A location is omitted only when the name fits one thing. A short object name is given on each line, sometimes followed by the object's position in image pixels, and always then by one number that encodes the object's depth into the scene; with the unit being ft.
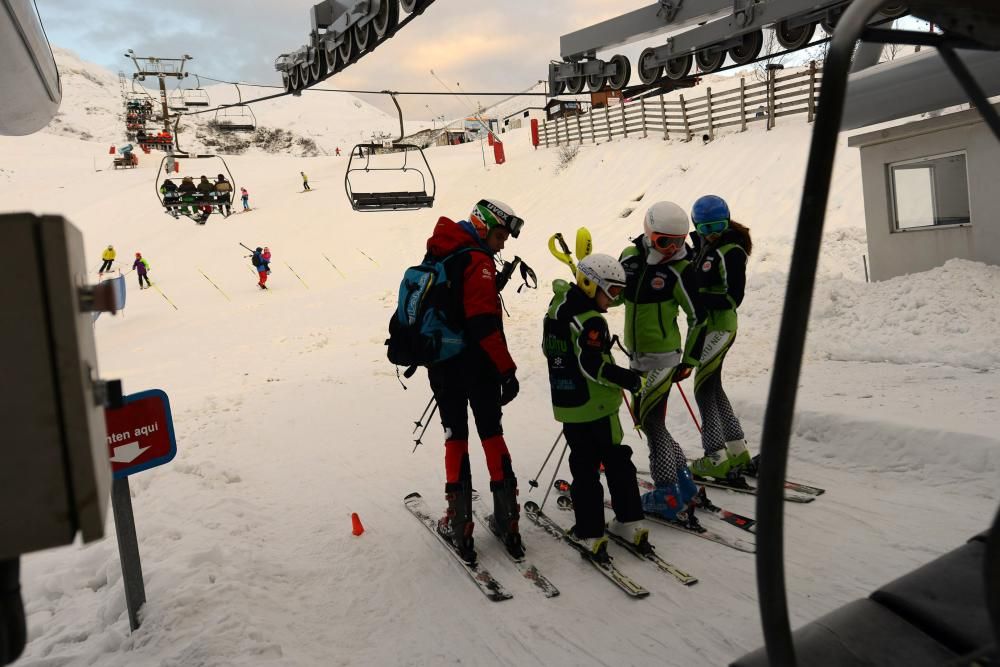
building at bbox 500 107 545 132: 176.50
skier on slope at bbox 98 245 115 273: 71.77
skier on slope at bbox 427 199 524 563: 13.25
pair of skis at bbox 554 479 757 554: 13.33
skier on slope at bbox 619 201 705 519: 14.51
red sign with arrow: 10.36
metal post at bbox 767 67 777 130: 68.39
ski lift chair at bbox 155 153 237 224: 49.01
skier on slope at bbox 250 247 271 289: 67.36
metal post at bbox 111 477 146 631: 10.93
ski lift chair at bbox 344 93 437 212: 33.25
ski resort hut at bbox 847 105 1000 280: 29.99
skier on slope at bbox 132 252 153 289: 70.18
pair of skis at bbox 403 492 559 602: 12.31
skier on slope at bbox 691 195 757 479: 15.64
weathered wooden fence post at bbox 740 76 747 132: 70.87
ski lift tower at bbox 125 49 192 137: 92.41
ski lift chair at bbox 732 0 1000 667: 3.87
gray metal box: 3.73
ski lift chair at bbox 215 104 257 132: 71.27
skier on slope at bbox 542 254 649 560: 12.53
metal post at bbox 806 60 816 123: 62.99
